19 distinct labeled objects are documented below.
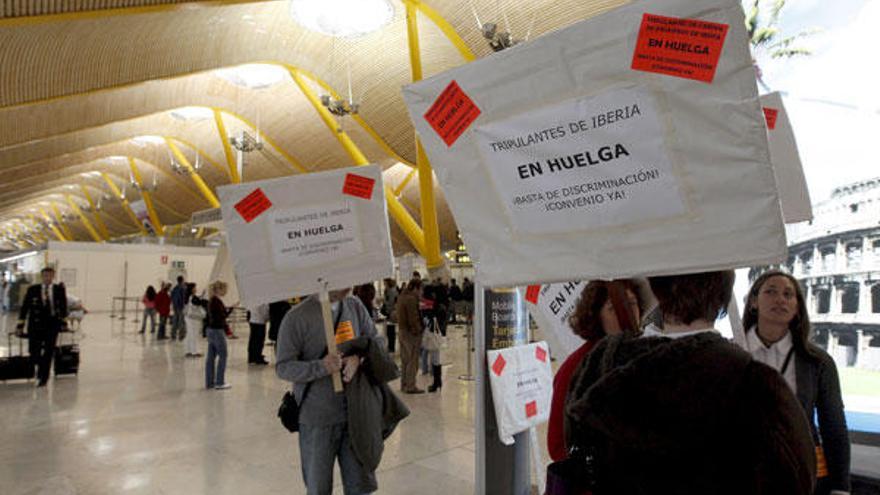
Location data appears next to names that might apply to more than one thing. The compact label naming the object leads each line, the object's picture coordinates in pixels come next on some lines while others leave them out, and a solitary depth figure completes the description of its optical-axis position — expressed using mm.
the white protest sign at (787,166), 2266
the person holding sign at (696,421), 1075
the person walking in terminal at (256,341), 11062
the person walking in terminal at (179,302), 14977
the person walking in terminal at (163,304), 15242
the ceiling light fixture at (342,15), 16234
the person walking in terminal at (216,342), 8430
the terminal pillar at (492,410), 3656
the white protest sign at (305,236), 2992
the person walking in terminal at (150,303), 16531
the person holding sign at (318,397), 2861
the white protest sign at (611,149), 1256
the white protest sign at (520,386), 3641
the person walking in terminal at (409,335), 8305
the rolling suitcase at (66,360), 9102
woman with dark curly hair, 1743
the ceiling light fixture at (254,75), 21844
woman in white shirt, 2152
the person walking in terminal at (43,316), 8586
